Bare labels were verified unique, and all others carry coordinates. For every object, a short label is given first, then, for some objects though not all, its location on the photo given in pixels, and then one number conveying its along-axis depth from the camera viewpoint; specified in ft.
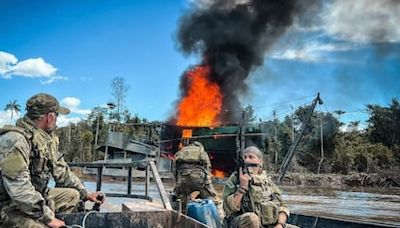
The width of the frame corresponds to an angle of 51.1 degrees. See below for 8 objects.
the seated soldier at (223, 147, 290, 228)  15.37
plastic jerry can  17.85
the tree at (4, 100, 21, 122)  318.65
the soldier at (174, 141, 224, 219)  24.22
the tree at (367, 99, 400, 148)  150.92
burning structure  140.46
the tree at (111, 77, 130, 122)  206.12
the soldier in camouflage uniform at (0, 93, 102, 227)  12.00
